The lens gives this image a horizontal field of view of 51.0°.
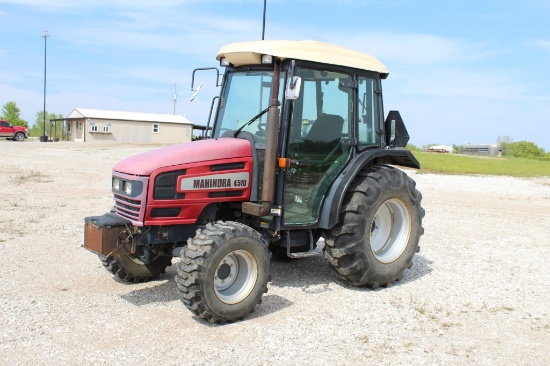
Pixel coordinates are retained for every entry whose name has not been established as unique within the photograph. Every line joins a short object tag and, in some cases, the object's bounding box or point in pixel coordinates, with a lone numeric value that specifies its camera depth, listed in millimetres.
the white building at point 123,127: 50688
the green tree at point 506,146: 63481
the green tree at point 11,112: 74038
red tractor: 5566
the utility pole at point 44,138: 47988
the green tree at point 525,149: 66044
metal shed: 52406
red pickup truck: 46219
